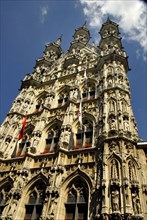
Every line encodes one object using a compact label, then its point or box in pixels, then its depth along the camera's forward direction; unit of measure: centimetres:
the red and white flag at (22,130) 1651
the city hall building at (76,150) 1037
